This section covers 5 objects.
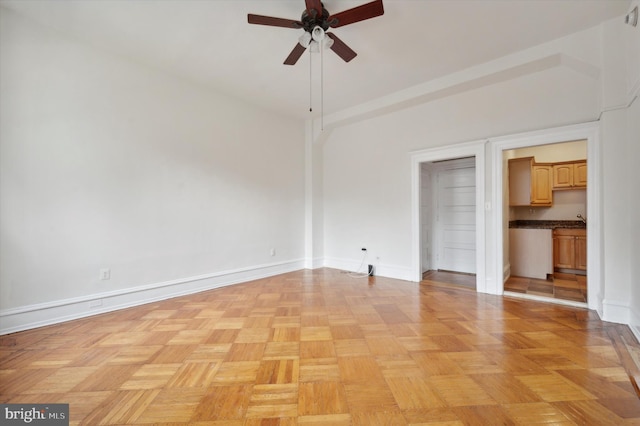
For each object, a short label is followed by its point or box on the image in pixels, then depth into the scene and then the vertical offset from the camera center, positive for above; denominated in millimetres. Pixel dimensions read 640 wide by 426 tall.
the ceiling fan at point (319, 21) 2150 +1672
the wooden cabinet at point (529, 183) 4891 +675
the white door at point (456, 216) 4973 +44
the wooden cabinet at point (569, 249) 4742 -550
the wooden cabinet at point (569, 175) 4875 +812
